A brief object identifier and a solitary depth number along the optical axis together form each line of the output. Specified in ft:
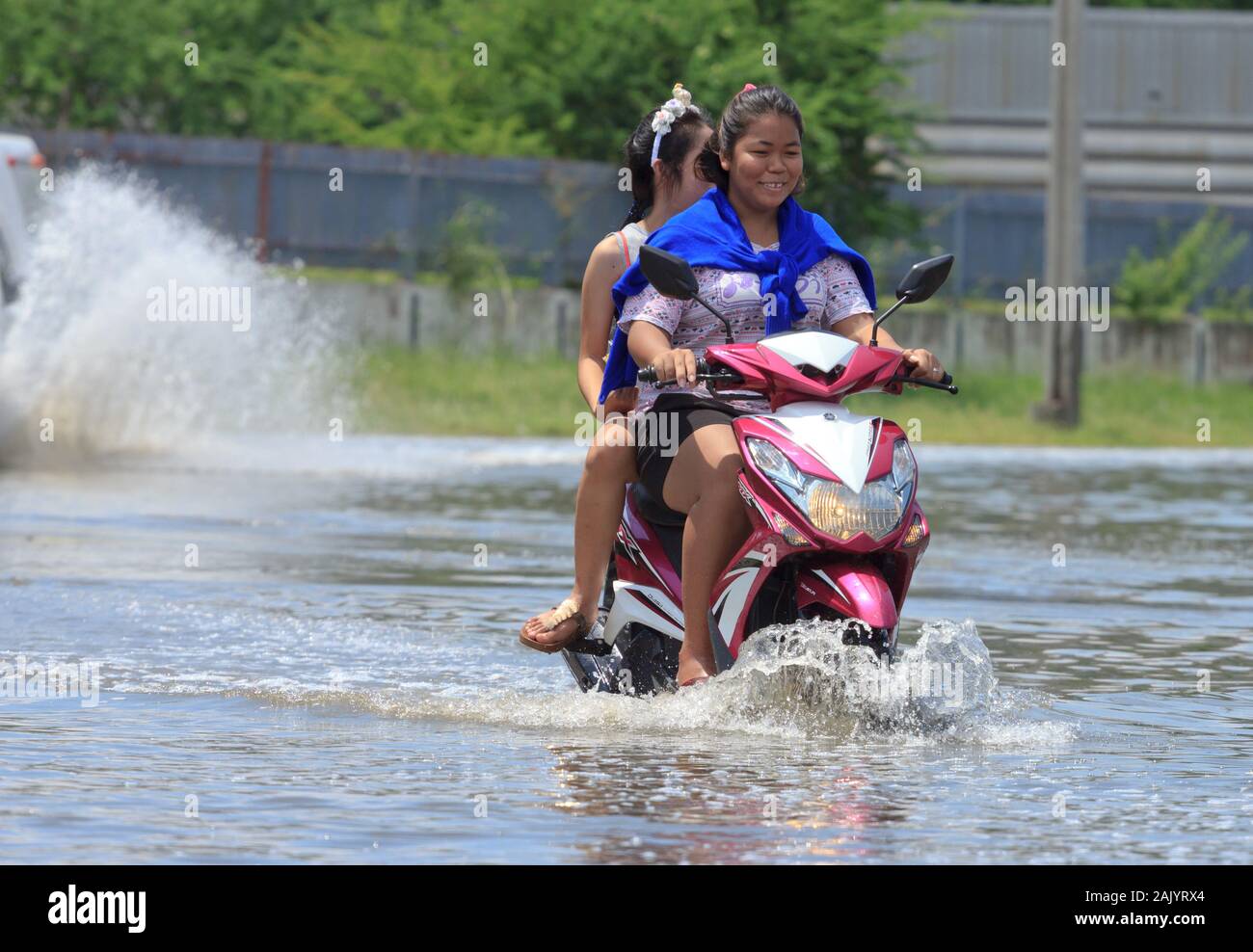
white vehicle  63.77
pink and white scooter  23.07
